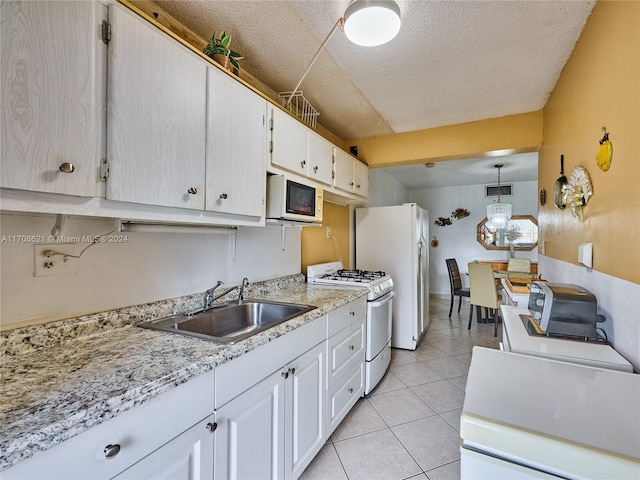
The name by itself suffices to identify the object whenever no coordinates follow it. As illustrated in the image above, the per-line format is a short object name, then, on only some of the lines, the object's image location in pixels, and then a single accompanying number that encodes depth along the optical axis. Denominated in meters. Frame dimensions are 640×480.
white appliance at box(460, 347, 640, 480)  0.58
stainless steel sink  1.36
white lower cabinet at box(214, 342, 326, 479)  1.04
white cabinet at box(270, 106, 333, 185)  1.76
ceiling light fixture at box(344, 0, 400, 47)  1.29
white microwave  1.73
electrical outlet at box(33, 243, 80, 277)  1.03
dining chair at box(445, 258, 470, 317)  4.75
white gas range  2.31
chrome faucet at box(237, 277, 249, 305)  1.70
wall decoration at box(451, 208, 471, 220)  6.04
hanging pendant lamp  4.86
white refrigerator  3.31
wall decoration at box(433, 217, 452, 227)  6.20
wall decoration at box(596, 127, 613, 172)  1.20
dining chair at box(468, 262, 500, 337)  4.00
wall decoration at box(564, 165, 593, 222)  1.43
